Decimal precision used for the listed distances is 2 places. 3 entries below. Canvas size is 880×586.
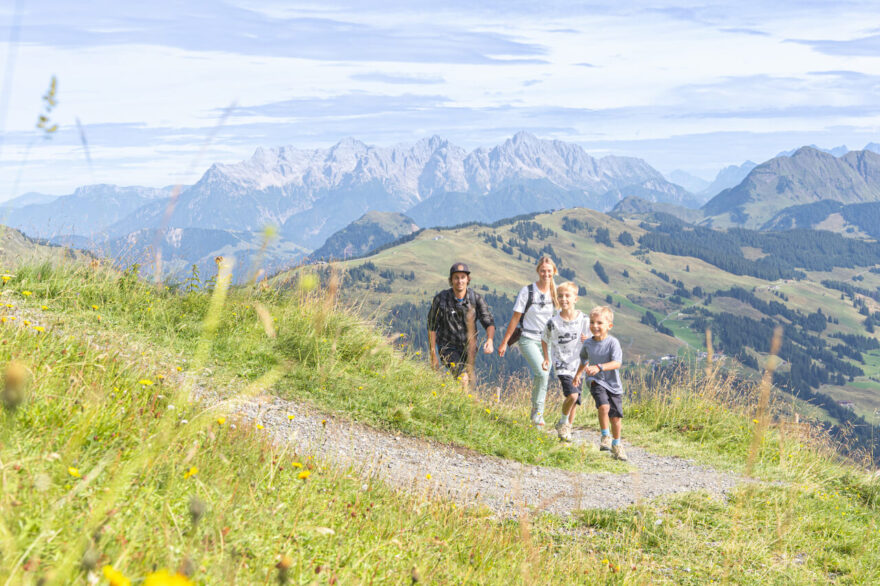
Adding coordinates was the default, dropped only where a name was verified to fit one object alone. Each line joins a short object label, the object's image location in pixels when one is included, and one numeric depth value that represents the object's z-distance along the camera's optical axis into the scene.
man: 10.72
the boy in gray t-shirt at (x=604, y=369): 9.41
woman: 10.44
